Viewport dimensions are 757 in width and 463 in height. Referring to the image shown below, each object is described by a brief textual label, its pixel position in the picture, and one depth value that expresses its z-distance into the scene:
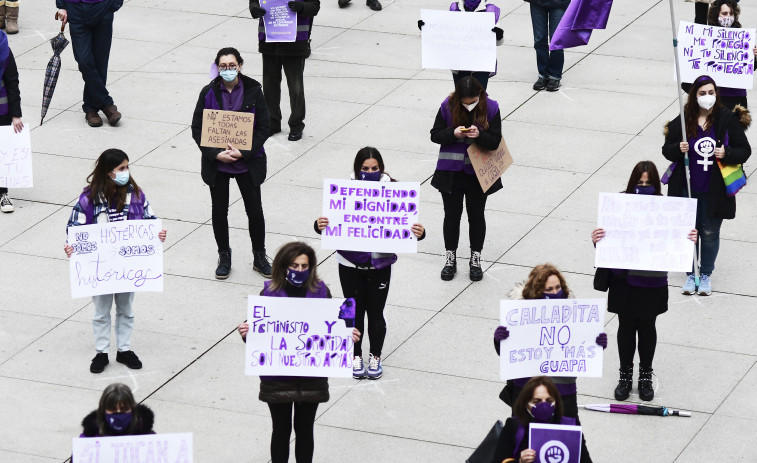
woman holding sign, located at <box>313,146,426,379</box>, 19.45
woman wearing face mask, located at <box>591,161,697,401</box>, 18.97
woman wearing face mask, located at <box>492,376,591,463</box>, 14.83
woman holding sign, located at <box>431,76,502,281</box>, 21.80
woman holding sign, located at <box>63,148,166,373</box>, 19.55
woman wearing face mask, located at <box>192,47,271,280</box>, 22.37
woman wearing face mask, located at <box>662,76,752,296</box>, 21.27
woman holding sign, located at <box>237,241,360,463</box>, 16.41
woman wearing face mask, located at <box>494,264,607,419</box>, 16.69
